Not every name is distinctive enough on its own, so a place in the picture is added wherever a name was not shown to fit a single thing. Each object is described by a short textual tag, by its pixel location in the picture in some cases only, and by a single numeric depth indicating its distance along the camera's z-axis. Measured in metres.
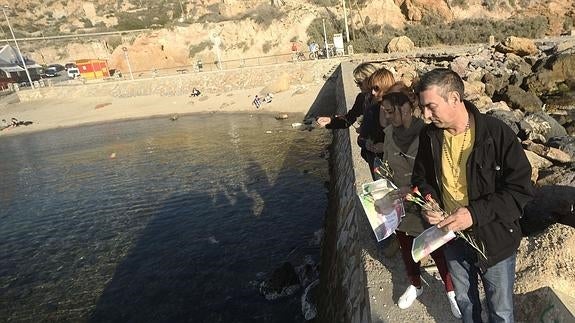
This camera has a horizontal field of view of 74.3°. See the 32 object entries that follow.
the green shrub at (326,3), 47.97
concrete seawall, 4.79
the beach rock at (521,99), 13.35
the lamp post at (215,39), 43.53
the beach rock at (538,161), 6.93
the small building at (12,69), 48.00
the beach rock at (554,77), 16.41
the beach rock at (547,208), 4.91
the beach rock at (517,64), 18.89
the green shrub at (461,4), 41.09
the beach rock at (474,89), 12.70
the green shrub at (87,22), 64.43
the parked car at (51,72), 50.64
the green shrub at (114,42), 50.88
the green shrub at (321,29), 43.00
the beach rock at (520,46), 22.59
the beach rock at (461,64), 18.77
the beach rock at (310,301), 7.99
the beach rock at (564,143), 7.86
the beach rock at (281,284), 8.84
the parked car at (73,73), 45.20
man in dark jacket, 2.52
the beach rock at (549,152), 7.25
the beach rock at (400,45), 32.98
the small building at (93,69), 42.28
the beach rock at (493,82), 15.65
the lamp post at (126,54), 44.54
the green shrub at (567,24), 35.28
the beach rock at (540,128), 8.90
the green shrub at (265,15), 45.03
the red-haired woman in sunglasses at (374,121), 4.38
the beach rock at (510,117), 9.14
